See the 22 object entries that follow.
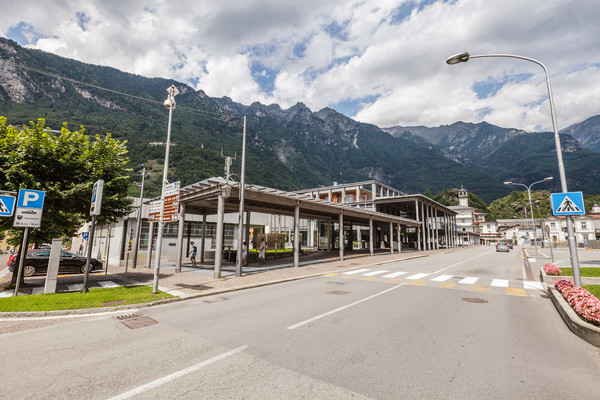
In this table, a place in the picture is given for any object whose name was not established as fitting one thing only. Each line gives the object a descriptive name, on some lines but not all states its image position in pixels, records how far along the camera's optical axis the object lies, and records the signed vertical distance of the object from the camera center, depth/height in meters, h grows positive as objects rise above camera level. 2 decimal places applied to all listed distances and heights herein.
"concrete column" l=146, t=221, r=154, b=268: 20.58 -0.74
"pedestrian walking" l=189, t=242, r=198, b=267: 21.20 -1.27
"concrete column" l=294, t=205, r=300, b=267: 20.43 +0.06
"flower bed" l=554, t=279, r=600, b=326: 5.90 -1.50
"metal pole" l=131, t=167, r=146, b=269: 21.55 -0.72
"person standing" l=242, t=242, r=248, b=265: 19.81 -0.99
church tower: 118.41 +17.86
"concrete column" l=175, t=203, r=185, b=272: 17.86 -0.56
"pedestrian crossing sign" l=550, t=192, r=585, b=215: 8.88 +1.23
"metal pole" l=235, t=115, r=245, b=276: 14.99 +0.90
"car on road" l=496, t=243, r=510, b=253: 42.12 -1.22
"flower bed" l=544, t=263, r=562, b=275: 12.57 -1.38
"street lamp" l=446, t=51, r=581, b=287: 8.61 +3.70
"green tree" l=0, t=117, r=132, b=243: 11.23 +2.86
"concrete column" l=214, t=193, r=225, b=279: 14.84 +0.00
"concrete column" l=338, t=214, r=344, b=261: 25.85 -0.07
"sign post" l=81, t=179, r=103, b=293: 10.70 +1.23
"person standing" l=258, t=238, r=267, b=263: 22.69 -1.03
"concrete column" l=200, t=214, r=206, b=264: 24.23 -0.69
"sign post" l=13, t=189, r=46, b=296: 10.12 +0.95
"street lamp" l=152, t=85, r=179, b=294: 10.74 +1.42
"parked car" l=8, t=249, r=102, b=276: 16.89 -1.85
